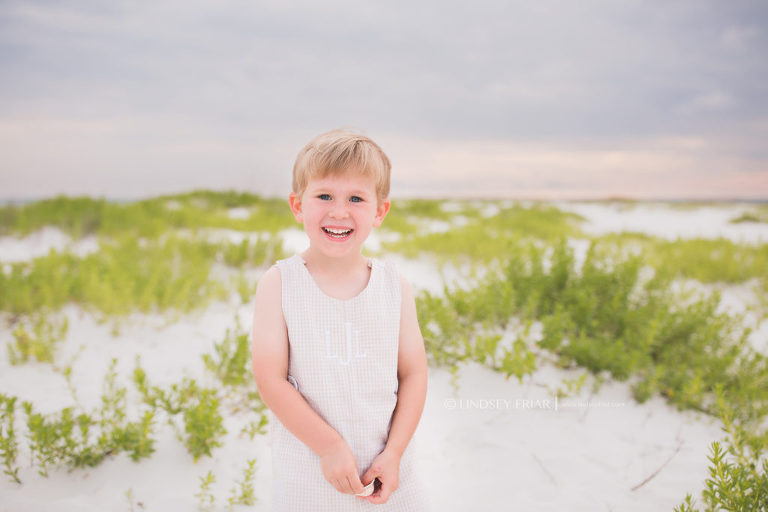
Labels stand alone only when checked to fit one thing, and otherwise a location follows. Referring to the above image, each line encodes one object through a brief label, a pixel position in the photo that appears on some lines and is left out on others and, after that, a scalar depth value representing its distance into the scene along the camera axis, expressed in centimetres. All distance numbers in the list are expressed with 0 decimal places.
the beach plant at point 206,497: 214
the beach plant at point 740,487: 184
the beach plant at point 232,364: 296
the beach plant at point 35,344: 324
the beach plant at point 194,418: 237
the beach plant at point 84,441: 226
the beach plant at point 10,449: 217
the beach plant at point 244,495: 218
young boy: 163
